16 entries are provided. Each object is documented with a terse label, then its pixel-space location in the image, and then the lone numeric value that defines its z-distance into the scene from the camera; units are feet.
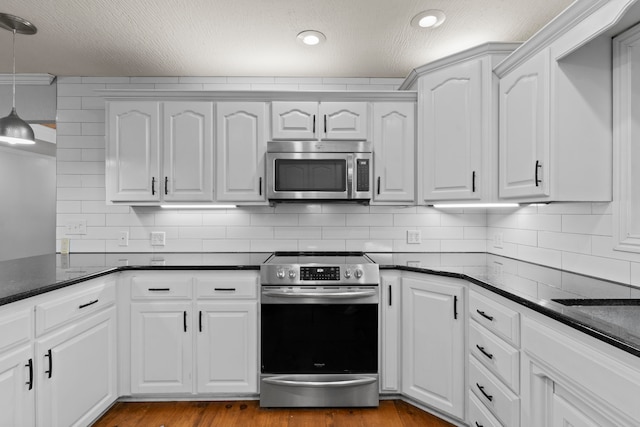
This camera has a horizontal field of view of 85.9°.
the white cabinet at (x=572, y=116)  5.44
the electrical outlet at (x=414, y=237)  9.50
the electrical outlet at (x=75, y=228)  9.34
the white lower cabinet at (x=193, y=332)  7.38
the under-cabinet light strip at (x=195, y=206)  8.53
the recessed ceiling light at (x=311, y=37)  7.27
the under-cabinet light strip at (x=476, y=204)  7.22
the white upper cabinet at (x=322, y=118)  8.25
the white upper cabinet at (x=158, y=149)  8.23
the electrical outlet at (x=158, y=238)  9.38
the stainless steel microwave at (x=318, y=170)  8.05
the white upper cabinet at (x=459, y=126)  7.01
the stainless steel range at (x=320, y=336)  7.19
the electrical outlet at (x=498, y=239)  8.76
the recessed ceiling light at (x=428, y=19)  6.61
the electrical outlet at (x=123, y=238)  9.39
